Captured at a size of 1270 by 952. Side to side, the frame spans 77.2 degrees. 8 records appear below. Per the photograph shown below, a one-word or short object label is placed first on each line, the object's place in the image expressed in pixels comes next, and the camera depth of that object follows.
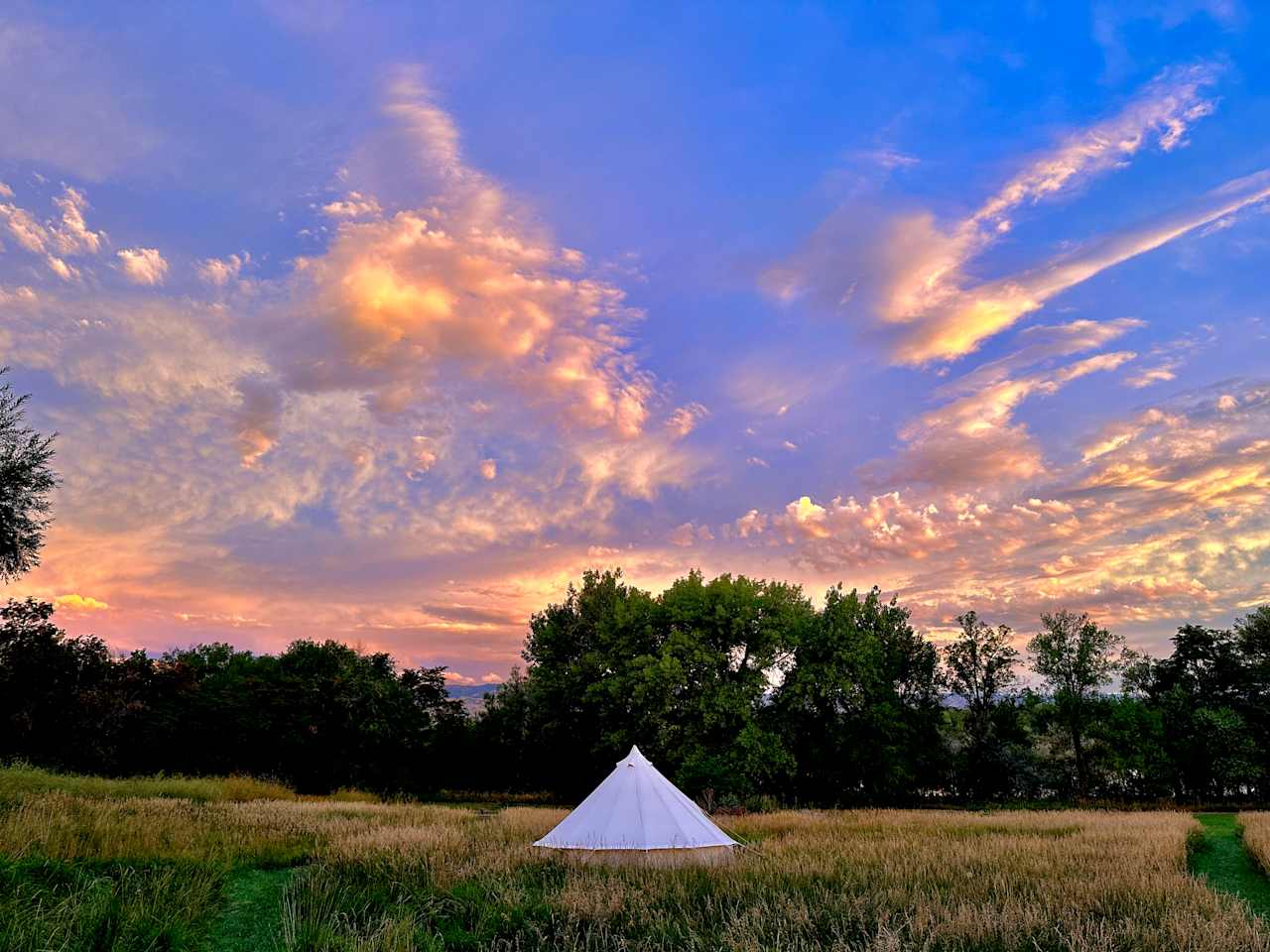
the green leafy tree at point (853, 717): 53.09
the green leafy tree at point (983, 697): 56.06
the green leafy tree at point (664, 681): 48.22
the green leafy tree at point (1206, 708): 51.44
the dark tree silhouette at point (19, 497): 29.20
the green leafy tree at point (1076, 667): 56.00
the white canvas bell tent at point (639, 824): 16.88
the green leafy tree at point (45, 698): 40.75
